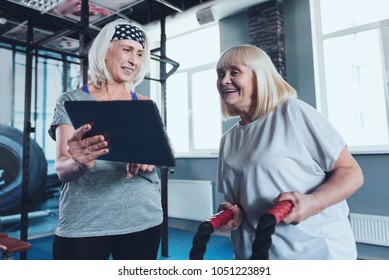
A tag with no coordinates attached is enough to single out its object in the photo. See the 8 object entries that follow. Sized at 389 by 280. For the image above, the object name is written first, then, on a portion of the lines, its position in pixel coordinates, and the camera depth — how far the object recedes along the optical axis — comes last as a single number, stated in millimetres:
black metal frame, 1378
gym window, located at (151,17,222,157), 3299
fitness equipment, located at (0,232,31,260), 924
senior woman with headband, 690
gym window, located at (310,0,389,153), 2234
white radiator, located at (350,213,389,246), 2059
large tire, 2936
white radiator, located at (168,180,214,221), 2969
